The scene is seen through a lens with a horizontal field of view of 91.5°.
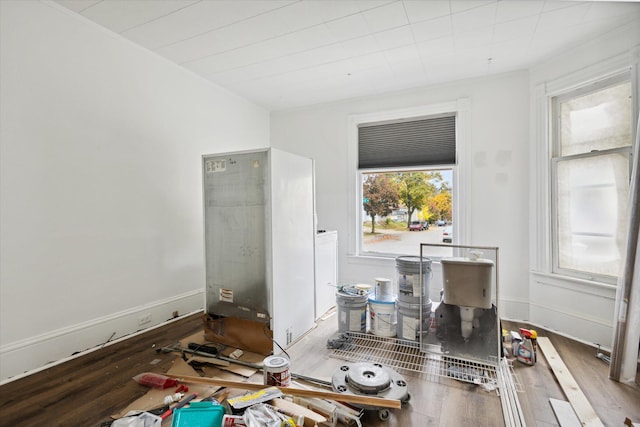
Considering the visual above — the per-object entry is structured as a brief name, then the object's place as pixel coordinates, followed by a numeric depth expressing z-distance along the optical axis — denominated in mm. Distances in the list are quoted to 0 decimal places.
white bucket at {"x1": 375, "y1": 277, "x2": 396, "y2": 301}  2900
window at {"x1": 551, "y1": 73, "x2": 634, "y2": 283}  2666
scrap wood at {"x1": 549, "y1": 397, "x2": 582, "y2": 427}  1745
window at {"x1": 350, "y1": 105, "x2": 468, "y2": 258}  3818
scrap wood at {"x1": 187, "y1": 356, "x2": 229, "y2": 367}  2359
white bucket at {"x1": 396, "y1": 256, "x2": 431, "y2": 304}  2650
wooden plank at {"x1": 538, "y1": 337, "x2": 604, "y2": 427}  1789
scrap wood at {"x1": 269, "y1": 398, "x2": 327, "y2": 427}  1662
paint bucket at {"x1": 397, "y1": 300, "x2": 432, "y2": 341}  2654
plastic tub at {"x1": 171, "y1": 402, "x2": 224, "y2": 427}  1567
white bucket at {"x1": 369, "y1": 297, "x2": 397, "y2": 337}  2809
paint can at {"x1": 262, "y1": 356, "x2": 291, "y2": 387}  1935
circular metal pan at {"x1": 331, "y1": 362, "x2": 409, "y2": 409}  1895
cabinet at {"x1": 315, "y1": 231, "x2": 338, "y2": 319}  3264
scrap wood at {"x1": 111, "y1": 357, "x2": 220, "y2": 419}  1831
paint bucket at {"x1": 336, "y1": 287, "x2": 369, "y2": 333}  2889
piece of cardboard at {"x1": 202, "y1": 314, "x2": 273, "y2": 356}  2502
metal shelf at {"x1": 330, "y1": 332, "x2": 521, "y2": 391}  2184
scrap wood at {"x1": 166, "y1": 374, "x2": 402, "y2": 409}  1760
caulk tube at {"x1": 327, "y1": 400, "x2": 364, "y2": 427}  1708
